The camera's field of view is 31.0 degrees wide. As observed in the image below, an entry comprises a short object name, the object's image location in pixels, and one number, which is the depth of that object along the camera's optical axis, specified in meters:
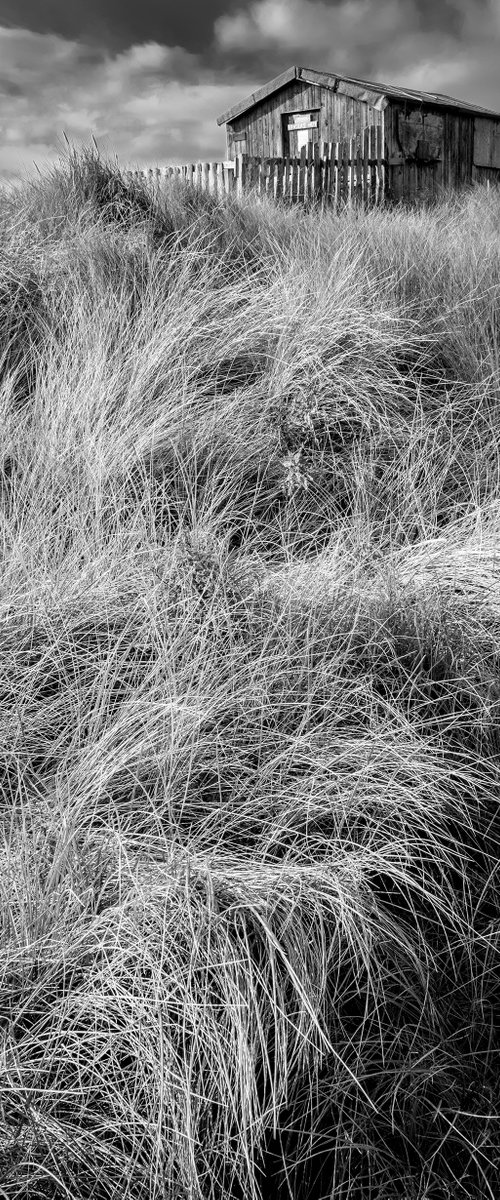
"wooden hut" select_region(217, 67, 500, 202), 14.84
